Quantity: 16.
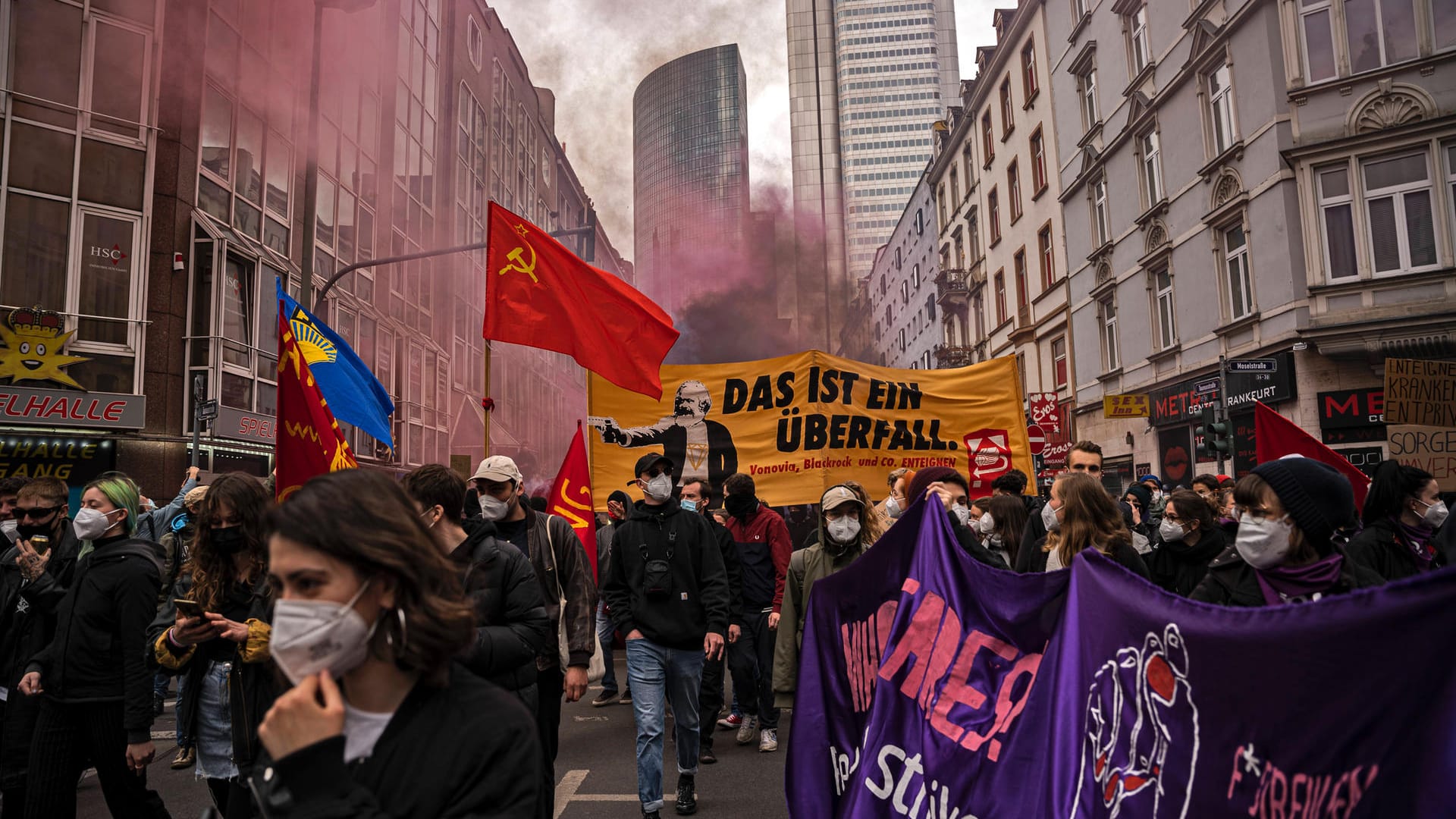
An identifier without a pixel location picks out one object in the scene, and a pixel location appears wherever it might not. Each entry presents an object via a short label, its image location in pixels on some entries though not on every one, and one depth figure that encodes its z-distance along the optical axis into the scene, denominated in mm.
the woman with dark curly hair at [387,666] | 1534
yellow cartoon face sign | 14789
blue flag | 7168
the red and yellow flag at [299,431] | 5281
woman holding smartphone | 3428
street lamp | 11547
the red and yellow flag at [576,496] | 8039
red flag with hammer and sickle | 6758
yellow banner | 8266
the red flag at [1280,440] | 7578
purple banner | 2070
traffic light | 13859
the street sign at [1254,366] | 12930
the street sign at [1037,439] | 18750
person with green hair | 3779
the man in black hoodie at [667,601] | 5211
